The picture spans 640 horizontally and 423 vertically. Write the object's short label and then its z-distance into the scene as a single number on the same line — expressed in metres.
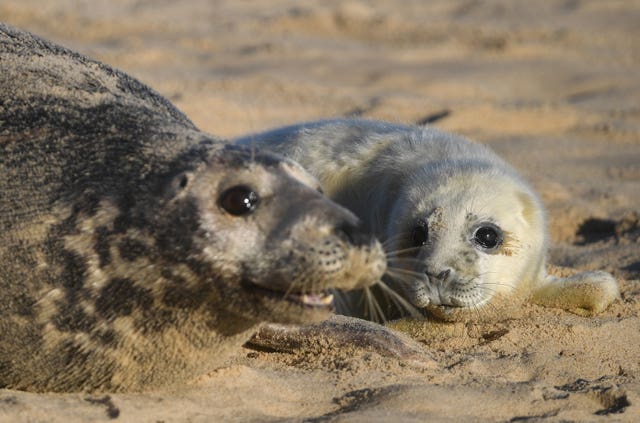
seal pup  9.37
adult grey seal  6.02
